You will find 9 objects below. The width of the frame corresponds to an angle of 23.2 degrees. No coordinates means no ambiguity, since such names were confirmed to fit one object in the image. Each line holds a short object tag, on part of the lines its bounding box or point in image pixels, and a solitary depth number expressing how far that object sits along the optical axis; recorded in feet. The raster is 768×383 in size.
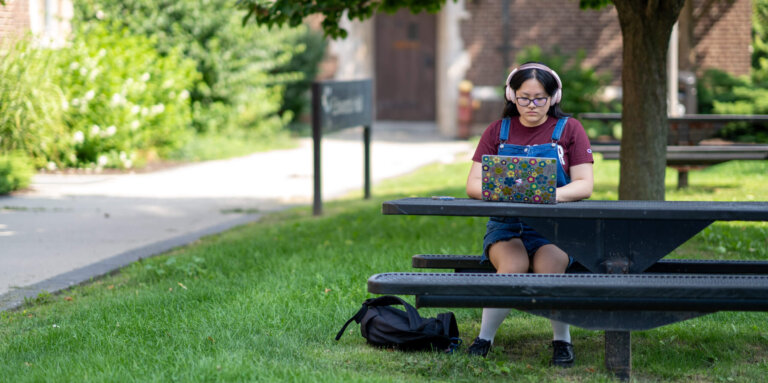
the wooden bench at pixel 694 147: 59.91
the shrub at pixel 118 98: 74.72
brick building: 118.21
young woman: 26.85
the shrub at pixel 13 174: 61.91
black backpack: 27.50
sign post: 57.05
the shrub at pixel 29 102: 66.01
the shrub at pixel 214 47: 93.39
